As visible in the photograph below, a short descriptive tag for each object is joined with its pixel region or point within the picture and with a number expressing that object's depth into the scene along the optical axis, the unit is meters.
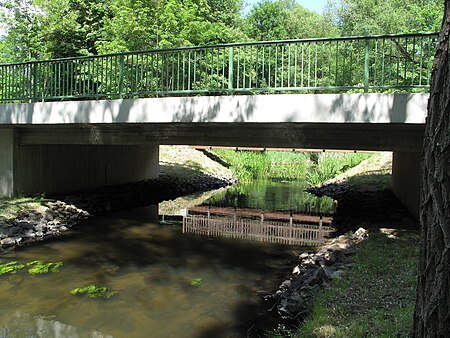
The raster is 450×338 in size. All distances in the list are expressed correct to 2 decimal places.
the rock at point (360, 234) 9.34
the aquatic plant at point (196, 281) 7.48
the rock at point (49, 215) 11.82
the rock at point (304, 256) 8.97
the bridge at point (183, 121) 8.12
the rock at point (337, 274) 6.40
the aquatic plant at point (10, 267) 8.01
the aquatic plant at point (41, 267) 8.02
